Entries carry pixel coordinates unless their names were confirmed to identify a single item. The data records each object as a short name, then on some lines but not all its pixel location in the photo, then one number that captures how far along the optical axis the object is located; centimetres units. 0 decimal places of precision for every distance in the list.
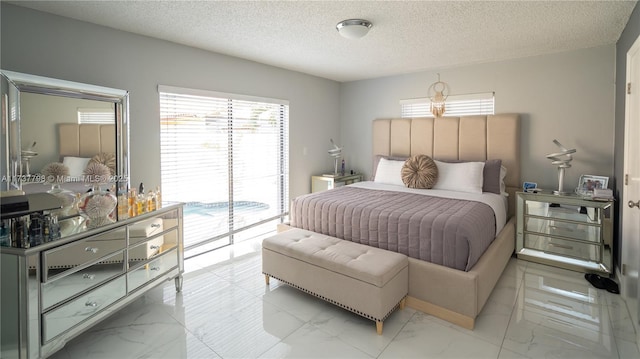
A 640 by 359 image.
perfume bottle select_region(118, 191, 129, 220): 238
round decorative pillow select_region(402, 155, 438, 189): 402
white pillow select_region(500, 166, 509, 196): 392
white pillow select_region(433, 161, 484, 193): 383
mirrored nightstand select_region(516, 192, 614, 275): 310
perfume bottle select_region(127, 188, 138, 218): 243
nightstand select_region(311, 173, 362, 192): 510
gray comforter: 249
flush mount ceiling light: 273
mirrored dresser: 172
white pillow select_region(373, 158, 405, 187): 442
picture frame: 339
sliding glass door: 353
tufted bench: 226
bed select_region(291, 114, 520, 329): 237
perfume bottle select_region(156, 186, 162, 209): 266
